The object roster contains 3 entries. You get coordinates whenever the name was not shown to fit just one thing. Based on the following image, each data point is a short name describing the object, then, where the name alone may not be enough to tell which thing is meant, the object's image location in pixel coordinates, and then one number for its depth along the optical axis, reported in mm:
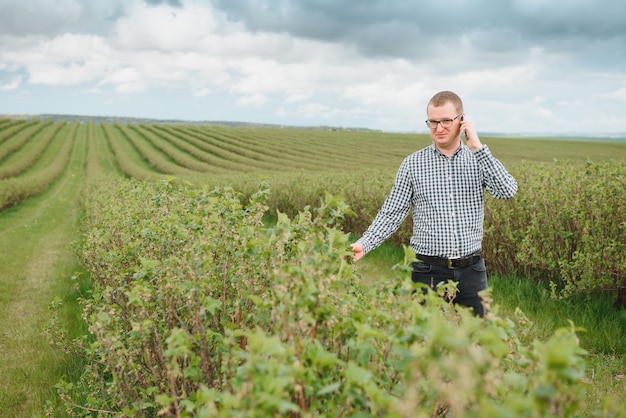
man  3877
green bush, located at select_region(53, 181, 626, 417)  1370
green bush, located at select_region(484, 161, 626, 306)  5914
